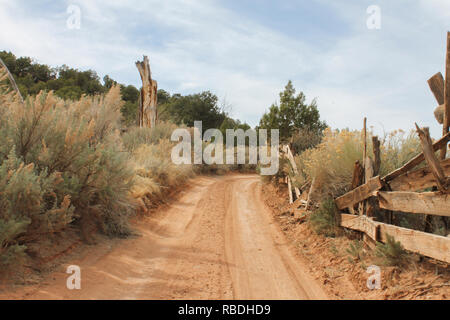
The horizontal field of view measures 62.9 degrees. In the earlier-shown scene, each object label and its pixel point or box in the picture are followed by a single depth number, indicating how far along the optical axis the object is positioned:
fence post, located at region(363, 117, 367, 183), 6.69
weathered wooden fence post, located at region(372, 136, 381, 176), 6.40
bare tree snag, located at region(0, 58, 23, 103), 9.13
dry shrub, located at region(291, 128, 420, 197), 7.32
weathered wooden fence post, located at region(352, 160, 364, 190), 6.84
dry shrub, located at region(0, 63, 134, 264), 4.65
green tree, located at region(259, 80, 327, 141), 22.03
